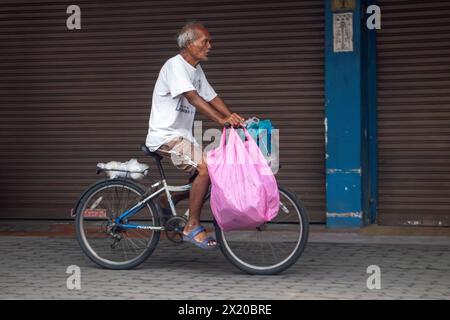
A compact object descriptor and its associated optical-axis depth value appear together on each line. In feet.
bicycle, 37.51
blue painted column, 48.46
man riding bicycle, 37.35
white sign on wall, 48.46
